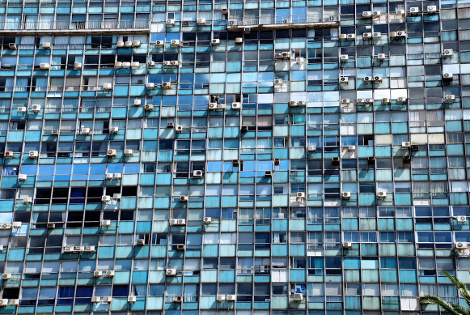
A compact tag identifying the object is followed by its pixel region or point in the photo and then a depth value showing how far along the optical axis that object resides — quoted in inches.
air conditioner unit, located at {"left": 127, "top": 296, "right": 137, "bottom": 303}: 2285.9
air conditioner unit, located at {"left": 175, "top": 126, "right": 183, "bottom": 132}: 2452.0
